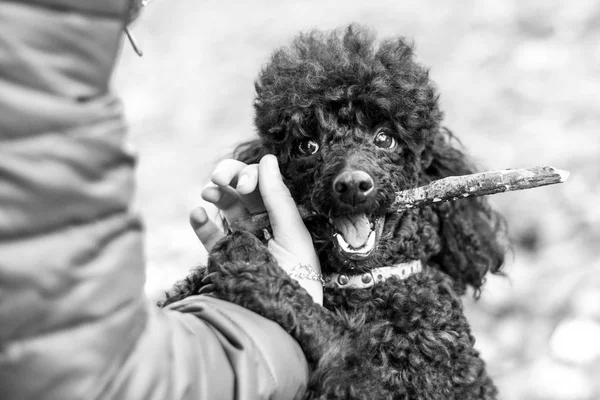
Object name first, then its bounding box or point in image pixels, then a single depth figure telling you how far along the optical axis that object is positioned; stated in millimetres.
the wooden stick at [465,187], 1350
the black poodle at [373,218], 1371
